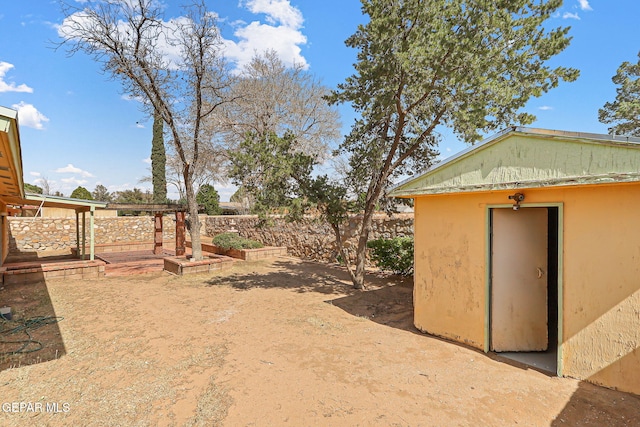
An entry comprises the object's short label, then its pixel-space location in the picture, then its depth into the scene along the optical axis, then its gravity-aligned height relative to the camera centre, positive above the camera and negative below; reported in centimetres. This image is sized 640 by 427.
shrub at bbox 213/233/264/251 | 1380 -149
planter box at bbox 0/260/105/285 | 863 -186
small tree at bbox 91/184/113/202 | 3551 +230
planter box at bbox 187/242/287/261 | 1329 -194
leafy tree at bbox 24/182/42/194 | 2243 +182
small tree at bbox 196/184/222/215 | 2591 +120
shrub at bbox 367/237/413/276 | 934 -139
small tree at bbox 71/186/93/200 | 2521 +158
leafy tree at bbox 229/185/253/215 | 2533 +66
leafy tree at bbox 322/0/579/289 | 569 +304
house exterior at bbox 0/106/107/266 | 233 +50
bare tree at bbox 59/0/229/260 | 980 +559
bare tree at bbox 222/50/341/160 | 2070 +753
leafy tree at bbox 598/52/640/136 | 1483 +621
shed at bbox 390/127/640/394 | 332 -54
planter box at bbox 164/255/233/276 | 1022 -193
